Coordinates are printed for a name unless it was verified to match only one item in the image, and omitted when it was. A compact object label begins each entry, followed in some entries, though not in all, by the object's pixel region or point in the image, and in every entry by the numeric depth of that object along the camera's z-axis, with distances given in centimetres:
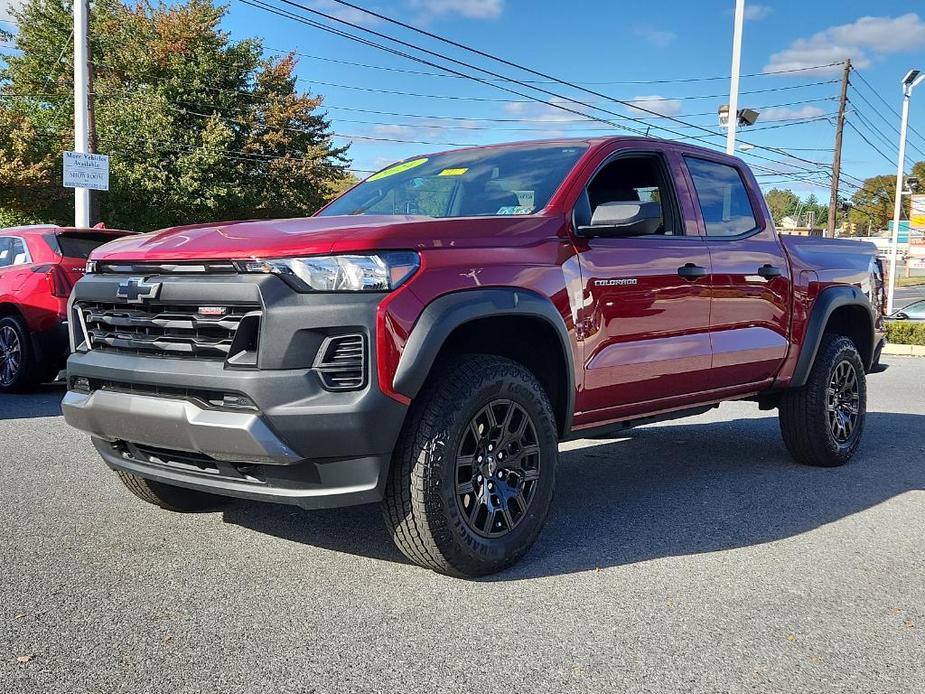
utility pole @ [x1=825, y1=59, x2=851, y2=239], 3881
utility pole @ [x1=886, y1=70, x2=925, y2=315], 3088
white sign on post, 1538
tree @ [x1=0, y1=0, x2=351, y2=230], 3238
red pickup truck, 320
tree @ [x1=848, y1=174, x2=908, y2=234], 9650
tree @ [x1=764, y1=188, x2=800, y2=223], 14800
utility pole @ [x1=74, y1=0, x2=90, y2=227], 1609
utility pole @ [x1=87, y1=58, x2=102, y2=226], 1685
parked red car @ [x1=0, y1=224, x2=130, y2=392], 852
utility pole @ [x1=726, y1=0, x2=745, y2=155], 1970
